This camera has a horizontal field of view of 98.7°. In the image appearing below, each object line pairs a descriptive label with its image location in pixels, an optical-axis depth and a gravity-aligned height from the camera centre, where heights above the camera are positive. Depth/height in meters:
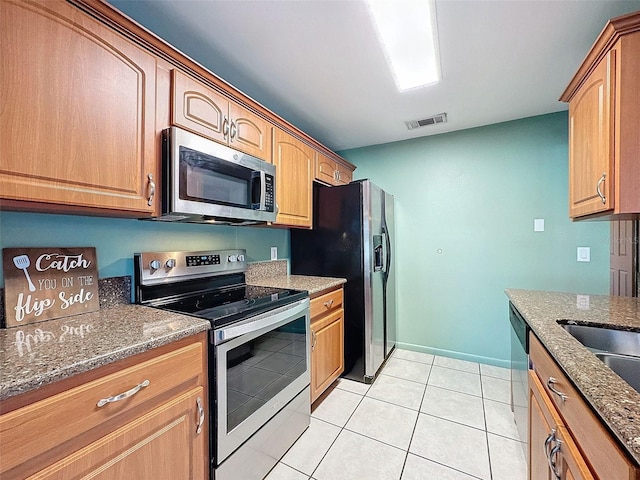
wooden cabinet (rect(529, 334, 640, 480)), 0.56 -0.52
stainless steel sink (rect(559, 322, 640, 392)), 0.95 -0.42
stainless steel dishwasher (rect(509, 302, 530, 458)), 1.33 -0.71
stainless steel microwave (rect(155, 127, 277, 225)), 1.25 +0.30
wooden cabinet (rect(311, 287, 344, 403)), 1.88 -0.75
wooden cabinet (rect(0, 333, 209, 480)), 0.65 -0.54
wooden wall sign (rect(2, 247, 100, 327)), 1.03 -0.18
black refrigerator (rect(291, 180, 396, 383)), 2.27 -0.16
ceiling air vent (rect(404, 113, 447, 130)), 2.39 +1.08
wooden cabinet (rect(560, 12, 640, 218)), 1.12 +0.54
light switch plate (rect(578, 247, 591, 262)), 2.29 -0.11
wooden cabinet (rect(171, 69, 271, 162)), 1.32 +0.67
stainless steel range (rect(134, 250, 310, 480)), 1.15 -0.55
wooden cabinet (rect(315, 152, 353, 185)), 2.46 +0.68
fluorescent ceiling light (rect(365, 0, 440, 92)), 1.29 +1.09
